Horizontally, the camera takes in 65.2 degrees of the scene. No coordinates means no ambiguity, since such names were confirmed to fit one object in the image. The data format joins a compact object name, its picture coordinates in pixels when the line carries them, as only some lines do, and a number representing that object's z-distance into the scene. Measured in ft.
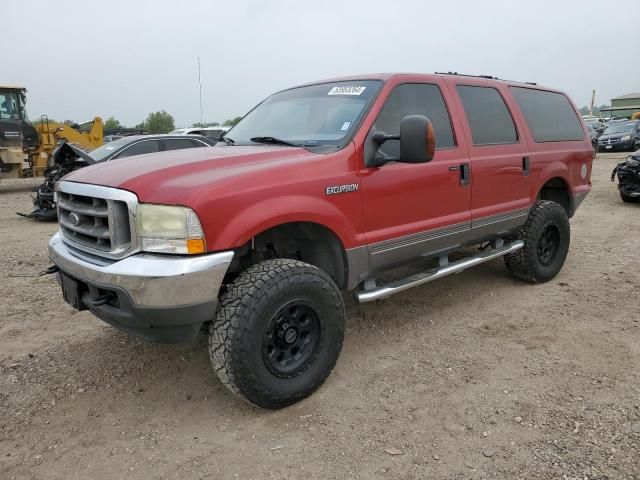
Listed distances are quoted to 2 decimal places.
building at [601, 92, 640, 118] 202.77
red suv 8.34
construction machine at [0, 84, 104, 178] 46.42
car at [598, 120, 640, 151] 74.90
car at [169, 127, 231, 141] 48.11
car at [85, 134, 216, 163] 26.96
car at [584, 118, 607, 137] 92.86
